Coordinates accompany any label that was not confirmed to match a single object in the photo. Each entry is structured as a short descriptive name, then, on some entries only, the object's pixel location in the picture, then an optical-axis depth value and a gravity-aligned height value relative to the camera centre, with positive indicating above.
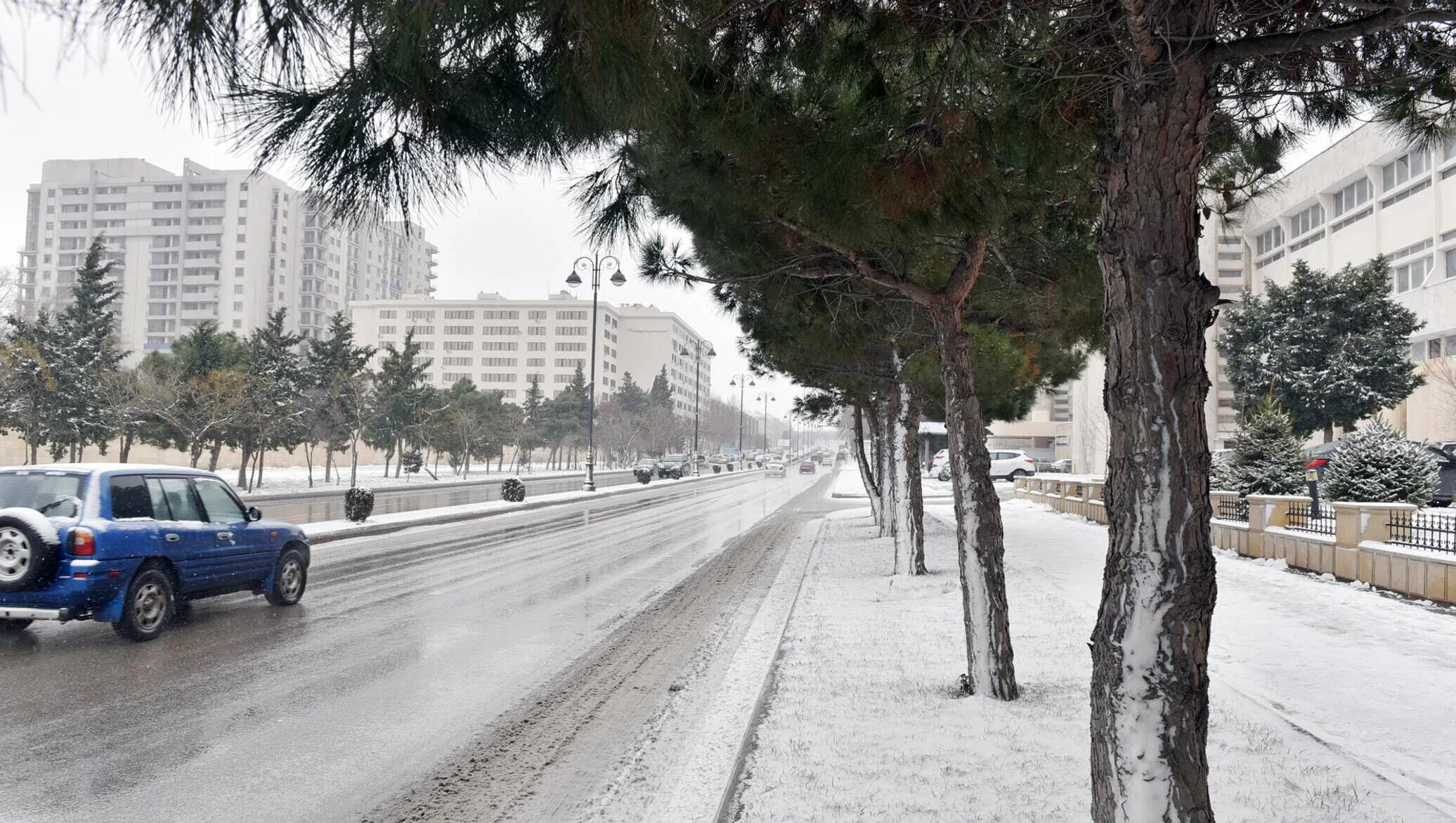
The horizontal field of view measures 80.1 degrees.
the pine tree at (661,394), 119.94 +7.47
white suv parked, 52.56 -0.78
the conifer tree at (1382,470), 14.45 -0.25
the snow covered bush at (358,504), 20.17 -1.45
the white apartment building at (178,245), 117.25 +27.05
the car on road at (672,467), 61.66 -1.50
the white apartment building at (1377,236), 39.47 +12.16
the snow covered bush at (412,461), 52.97 -1.10
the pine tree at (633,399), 104.25 +5.77
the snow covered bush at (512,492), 29.89 -1.64
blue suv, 7.30 -0.96
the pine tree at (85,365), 32.47 +2.82
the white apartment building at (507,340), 136.25 +16.49
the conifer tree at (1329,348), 35.97 +4.64
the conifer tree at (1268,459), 17.80 -0.09
